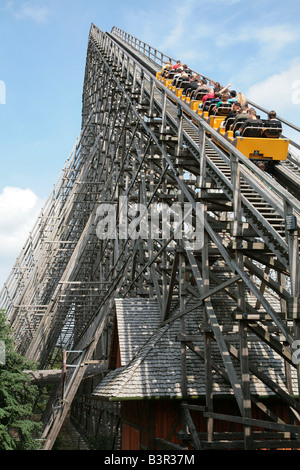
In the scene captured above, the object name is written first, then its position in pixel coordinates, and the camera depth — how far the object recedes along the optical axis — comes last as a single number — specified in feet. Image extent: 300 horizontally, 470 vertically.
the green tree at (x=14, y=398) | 54.49
